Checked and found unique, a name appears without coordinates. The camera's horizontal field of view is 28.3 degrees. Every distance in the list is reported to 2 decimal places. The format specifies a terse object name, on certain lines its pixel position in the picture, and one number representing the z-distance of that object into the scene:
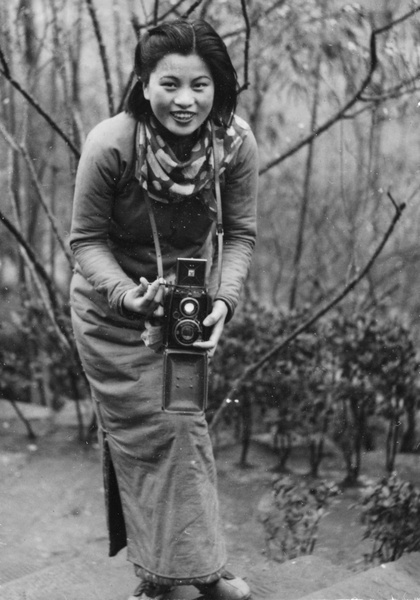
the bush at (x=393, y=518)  3.01
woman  2.47
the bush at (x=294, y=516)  3.17
